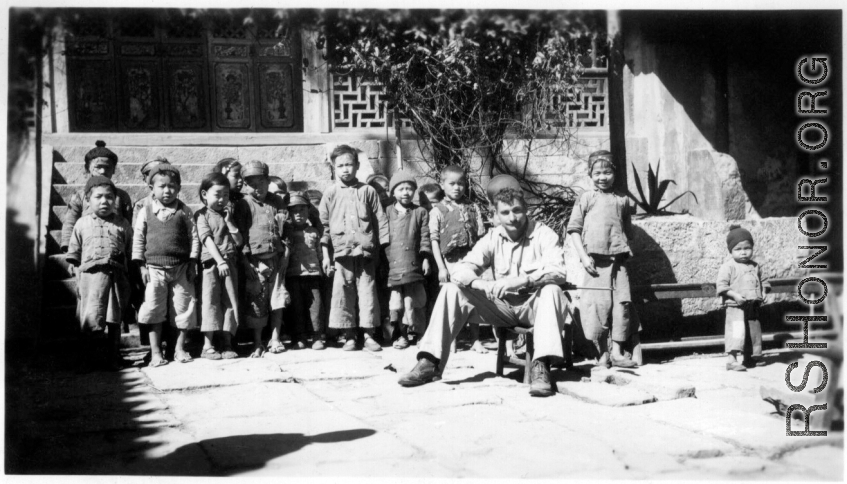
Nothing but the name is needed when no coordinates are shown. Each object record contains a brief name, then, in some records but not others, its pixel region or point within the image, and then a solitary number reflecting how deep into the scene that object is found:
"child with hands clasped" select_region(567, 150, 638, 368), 6.21
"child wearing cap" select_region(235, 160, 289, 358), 6.68
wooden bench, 5.66
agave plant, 7.78
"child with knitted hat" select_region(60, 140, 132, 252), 6.60
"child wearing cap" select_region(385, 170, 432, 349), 6.91
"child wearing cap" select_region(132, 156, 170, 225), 6.45
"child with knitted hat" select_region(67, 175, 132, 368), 6.10
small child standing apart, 5.96
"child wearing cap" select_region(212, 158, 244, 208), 7.27
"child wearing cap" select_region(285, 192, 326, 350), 6.92
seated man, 5.20
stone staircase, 7.82
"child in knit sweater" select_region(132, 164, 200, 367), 6.23
